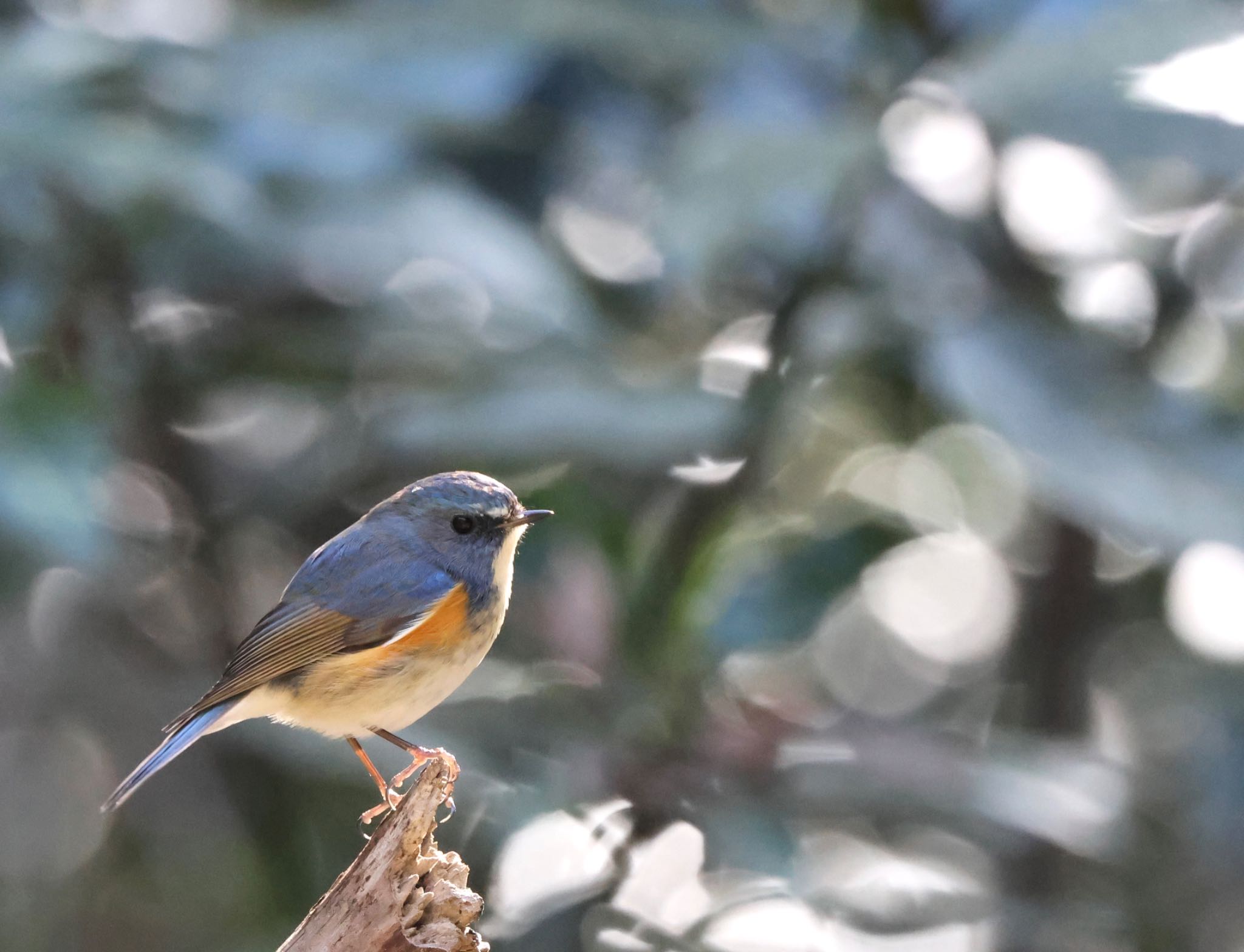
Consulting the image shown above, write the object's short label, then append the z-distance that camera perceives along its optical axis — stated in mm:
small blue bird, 5098
